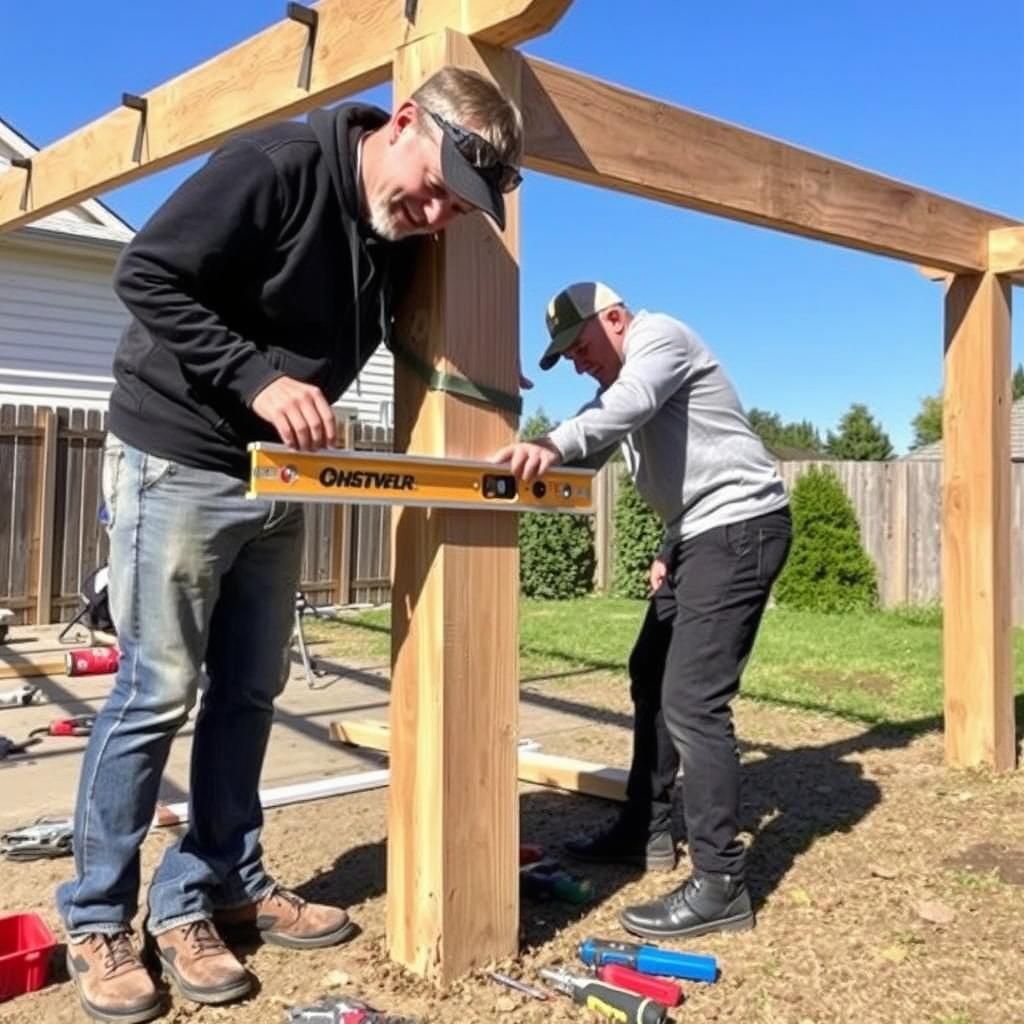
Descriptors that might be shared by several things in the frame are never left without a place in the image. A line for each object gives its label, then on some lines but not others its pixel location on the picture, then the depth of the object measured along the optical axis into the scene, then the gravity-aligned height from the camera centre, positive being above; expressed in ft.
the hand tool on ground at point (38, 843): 11.77 -3.11
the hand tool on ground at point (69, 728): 17.99 -2.89
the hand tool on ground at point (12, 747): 16.77 -3.04
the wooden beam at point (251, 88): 8.73 +4.91
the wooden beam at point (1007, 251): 15.75 +4.41
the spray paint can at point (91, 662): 22.67 -2.29
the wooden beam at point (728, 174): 10.21 +4.24
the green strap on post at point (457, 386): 8.86 +1.35
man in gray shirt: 10.01 +0.34
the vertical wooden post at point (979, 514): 16.03 +0.69
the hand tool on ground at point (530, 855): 11.59 -3.13
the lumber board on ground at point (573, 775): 14.32 -2.90
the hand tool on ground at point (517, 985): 8.54 -3.34
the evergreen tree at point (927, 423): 214.48 +27.96
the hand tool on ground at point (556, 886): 10.69 -3.18
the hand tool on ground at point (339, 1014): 7.67 -3.20
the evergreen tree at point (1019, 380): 220.02 +37.68
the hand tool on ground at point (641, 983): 8.49 -3.29
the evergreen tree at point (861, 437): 231.30 +26.10
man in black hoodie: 7.53 +1.21
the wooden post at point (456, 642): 8.71 -0.70
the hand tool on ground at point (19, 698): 20.68 -2.78
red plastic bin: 8.43 -3.15
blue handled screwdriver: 8.97 -3.26
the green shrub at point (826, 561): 42.39 -0.02
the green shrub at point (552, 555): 46.37 +0.04
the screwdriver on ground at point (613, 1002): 7.96 -3.25
